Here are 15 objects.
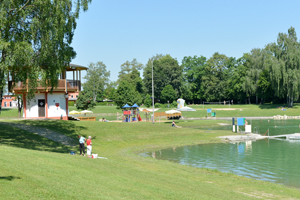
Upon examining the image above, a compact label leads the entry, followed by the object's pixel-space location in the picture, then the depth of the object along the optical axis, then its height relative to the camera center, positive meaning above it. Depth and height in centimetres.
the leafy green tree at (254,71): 8750 +846
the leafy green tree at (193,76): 11200 +934
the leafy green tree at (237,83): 9475 +549
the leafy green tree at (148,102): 10069 -27
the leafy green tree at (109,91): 12631 +485
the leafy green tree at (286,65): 7288 +828
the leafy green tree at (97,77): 12050 +999
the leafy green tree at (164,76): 10551 +871
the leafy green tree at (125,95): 6925 +148
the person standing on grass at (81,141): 2116 -276
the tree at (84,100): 7506 +52
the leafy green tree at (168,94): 10212 +236
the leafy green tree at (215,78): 10431 +781
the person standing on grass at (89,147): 2086 -310
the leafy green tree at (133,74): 11775 +1149
